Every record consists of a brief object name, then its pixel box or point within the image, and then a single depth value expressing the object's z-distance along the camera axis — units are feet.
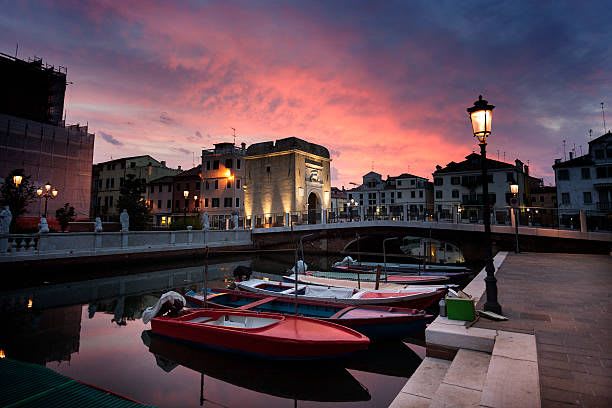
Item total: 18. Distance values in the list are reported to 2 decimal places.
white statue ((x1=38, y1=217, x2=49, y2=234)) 55.11
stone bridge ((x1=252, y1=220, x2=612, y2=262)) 53.67
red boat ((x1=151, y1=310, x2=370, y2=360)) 20.38
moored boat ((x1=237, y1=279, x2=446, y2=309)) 29.32
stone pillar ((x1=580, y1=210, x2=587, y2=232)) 51.11
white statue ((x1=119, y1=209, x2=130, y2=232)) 69.26
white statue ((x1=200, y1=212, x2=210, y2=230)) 89.81
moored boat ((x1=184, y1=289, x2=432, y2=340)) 24.75
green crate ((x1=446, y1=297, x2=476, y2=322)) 16.48
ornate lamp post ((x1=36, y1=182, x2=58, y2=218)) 101.50
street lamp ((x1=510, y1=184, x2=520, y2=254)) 54.24
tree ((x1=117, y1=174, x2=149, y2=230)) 90.12
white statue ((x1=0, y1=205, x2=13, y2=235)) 51.31
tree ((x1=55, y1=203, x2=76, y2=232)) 84.43
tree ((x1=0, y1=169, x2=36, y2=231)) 72.46
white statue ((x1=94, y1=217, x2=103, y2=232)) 65.04
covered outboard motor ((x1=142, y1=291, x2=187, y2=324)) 27.20
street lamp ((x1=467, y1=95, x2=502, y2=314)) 19.56
